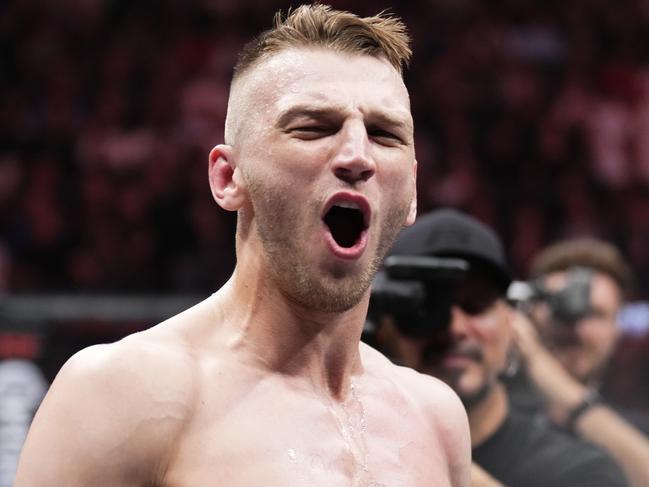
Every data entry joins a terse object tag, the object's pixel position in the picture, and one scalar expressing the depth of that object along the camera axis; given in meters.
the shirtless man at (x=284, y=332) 3.32
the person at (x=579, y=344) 8.15
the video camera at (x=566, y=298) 8.30
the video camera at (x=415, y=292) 5.34
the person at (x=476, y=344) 5.53
